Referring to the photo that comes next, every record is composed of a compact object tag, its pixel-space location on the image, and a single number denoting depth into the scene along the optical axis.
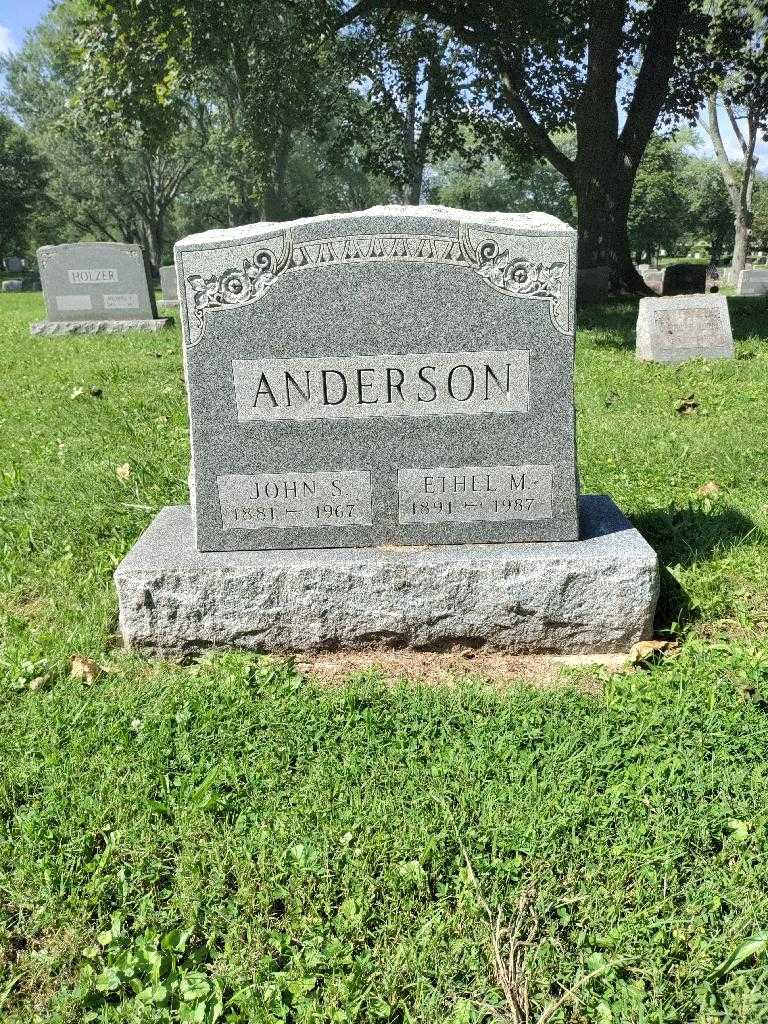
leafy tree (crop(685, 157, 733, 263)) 49.47
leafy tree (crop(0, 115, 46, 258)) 34.78
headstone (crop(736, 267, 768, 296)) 23.00
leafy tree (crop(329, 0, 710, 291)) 12.47
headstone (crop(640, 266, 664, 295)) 18.17
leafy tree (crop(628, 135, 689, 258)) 41.28
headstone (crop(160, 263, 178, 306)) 18.56
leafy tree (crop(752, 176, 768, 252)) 45.44
